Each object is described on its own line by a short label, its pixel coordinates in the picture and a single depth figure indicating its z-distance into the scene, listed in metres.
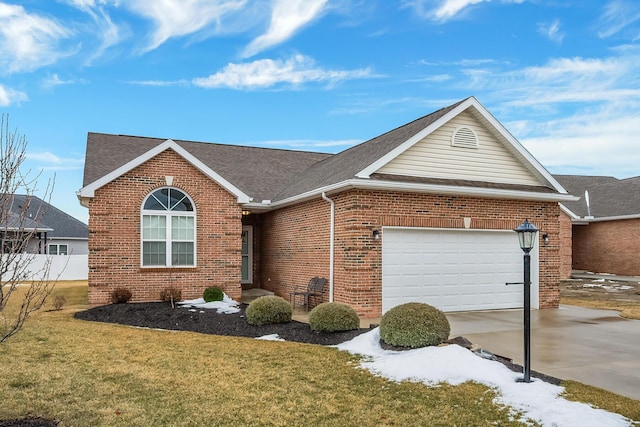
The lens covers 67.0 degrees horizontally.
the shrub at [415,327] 7.86
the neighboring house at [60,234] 32.38
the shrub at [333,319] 9.41
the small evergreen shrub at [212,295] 13.84
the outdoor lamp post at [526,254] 6.56
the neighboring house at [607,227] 27.59
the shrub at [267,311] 10.55
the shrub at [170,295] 13.87
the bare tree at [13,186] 4.55
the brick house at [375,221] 12.27
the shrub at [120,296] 13.48
